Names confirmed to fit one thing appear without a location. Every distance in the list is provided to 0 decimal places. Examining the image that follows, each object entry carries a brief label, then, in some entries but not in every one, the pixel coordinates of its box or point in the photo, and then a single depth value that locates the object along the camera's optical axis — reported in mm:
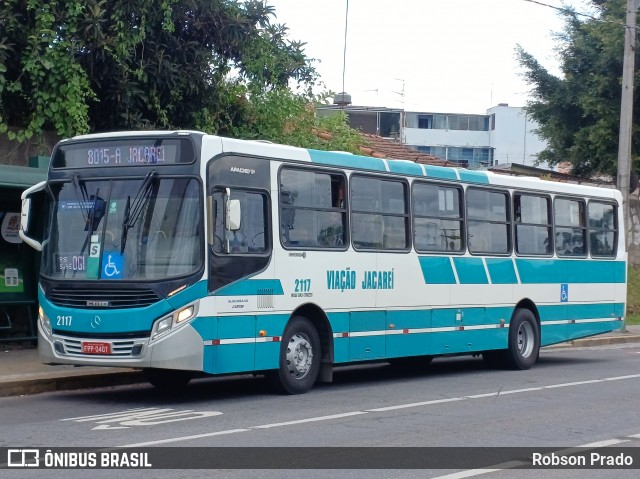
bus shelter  17016
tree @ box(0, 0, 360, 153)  16797
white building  75875
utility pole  25781
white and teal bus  12234
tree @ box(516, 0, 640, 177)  31688
